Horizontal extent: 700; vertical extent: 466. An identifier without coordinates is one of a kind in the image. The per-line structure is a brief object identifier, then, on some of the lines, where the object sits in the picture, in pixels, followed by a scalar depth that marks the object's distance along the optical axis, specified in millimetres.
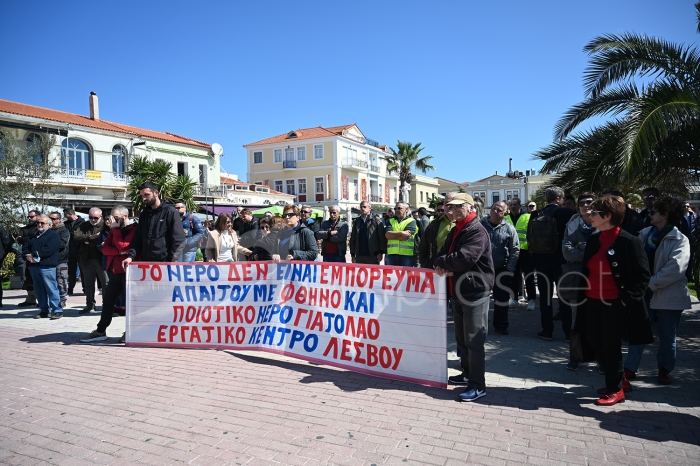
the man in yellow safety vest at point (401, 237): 7936
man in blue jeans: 8227
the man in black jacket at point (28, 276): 9836
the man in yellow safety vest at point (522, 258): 8250
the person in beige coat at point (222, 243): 8398
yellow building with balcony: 56156
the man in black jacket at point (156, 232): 6469
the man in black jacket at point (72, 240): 10195
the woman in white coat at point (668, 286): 4359
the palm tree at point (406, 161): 57656
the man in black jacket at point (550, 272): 6234
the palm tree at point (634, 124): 6363
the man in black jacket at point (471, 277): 4254
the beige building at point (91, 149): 28250
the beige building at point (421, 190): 74312
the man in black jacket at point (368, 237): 8547
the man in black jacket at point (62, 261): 9062
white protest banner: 4711
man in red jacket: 6559
